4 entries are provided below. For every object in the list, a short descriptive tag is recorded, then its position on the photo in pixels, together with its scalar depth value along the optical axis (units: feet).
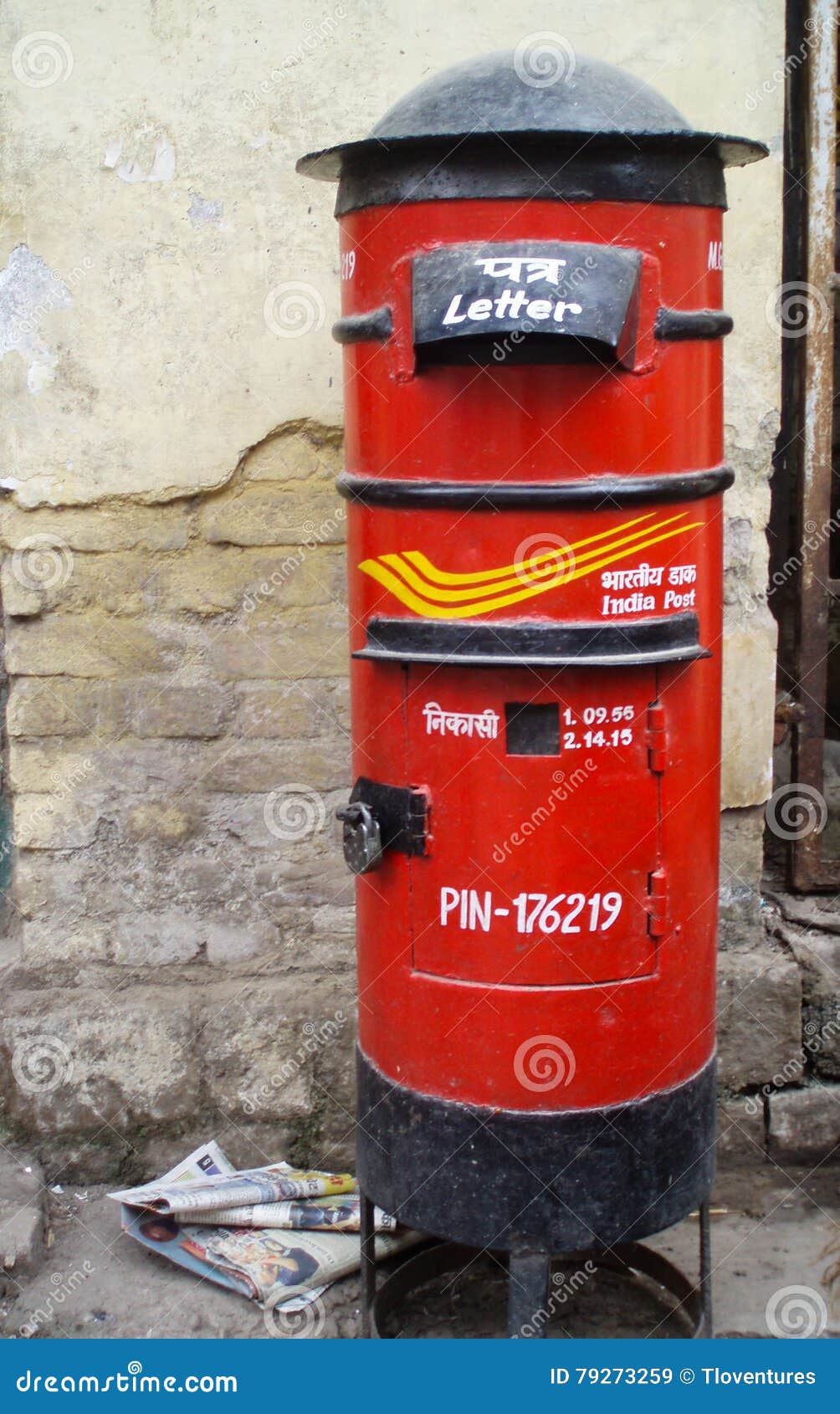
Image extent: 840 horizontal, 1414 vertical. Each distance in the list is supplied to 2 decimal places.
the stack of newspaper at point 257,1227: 9.76
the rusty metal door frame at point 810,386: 10.59
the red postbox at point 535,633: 6.89
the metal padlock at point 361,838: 7.61
